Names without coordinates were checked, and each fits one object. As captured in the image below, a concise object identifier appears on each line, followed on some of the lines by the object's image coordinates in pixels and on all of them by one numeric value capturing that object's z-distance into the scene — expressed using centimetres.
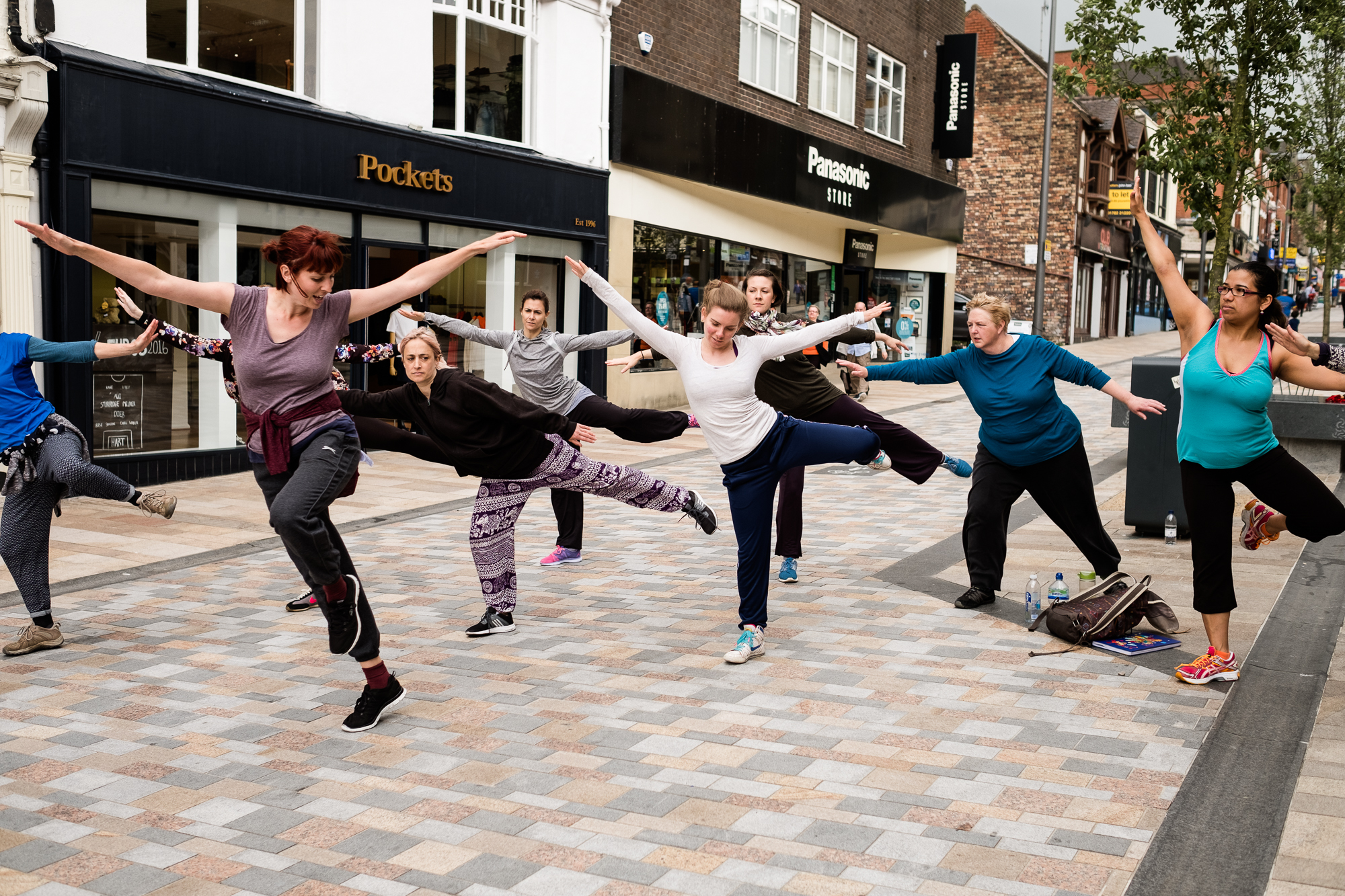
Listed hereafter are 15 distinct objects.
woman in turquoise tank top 538
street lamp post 3028
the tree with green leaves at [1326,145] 1023
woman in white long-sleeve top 597
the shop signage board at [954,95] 2948
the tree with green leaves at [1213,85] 1051
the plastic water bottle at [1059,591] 662
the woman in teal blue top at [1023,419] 650
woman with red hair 473
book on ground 609
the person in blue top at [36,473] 599
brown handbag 616
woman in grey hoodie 824
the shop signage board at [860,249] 2741
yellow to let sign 3997
